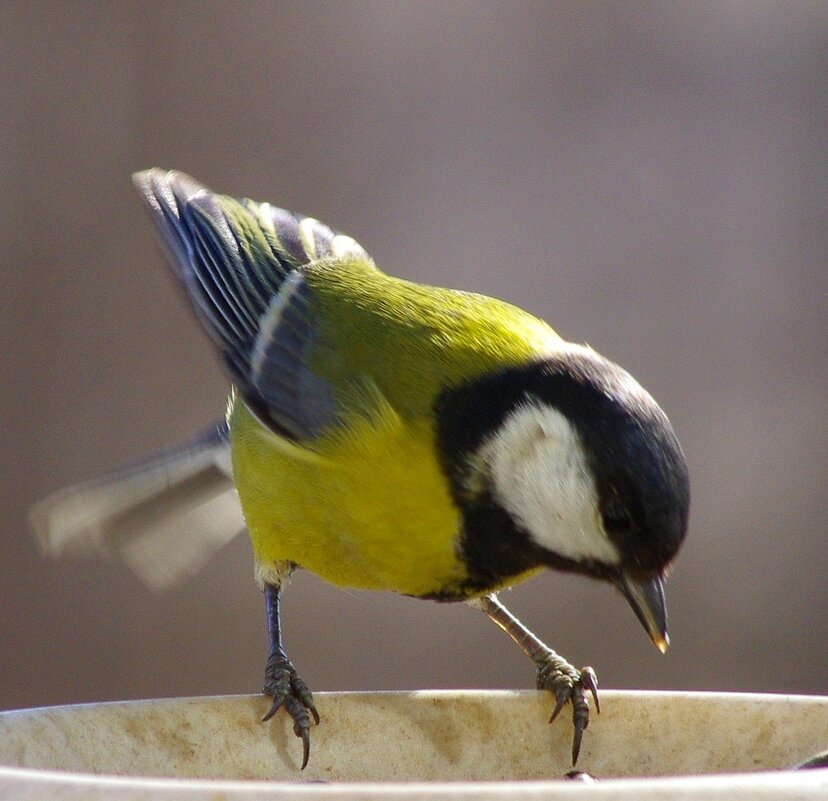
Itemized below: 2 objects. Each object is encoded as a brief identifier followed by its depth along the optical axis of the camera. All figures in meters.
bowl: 2.08
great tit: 2.10
